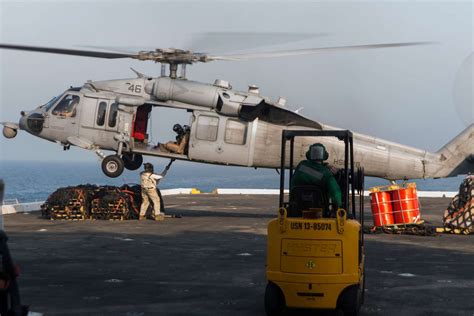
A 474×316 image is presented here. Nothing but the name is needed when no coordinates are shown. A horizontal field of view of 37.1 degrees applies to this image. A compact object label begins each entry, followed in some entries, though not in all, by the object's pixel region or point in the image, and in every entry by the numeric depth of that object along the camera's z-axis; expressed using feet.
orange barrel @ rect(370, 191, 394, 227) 67.97
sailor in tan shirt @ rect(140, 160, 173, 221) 77.56
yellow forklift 29.76
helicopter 77.46
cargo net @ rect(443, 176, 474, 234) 67.77
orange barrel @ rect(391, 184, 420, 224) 67.41
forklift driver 30.89
